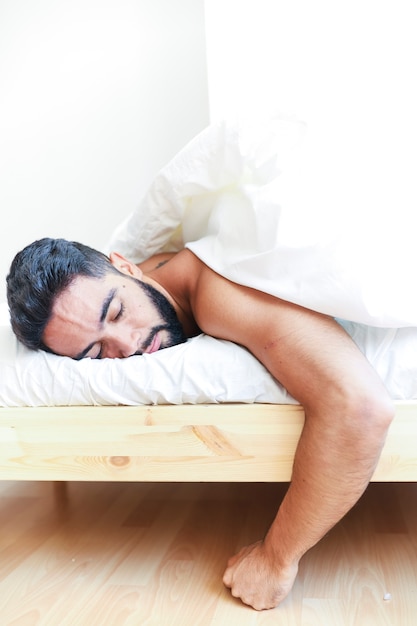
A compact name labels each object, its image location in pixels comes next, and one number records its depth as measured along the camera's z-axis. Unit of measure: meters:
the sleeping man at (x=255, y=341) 1.10
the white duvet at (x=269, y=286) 1.17
